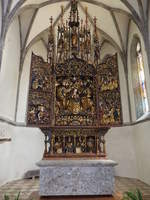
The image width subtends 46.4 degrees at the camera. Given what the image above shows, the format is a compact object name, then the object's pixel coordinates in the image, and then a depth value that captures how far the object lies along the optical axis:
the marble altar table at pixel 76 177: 5.23
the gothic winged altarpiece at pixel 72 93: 6.00
